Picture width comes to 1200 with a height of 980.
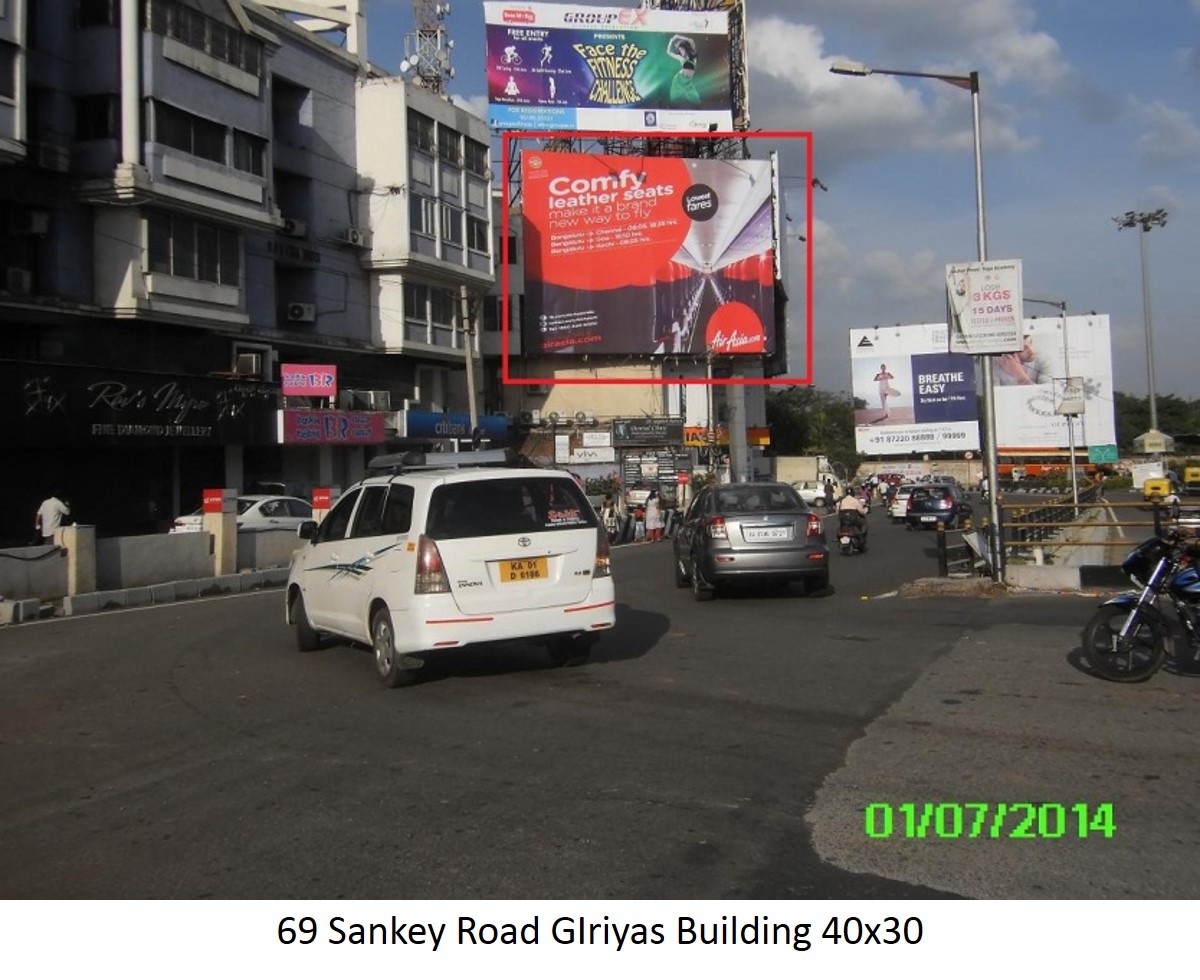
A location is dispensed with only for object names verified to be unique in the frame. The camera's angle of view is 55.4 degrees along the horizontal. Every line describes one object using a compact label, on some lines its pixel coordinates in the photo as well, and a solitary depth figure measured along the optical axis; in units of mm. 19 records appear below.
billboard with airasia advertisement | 51062
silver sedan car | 14477
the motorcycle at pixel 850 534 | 24078
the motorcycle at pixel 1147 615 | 8117
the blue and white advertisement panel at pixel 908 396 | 76938
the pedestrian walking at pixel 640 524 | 36219
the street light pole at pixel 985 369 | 15241
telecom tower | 48844
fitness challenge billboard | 49469
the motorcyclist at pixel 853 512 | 24109
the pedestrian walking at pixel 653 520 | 35188
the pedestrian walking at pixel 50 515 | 20641
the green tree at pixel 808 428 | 96812
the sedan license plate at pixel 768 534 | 14547
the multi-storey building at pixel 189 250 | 27188
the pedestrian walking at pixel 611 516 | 34719
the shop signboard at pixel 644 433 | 54281
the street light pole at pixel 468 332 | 37094
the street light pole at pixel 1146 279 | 40719
